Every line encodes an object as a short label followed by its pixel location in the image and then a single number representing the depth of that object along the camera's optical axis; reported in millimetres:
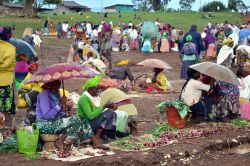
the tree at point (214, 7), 91250
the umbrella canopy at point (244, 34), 18031
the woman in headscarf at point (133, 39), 29578
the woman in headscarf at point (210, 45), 25156
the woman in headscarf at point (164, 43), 28172
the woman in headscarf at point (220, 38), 24984
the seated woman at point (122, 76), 13414
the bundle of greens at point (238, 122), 9336
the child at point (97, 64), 13120
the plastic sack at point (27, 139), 7109
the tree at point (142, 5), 98762
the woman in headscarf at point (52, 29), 42156
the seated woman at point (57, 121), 7332
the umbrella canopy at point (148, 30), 26125
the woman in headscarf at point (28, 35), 17202
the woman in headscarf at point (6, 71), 8648
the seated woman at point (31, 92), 8188
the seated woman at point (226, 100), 9266
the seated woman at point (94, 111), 7636
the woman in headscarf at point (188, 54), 15312
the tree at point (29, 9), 52000
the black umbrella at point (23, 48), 10234
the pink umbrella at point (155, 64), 12906
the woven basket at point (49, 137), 7367
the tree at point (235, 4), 92688
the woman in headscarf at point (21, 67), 10500
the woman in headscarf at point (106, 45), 17719
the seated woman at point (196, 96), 8961
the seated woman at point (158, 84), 13469
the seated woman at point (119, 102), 8500
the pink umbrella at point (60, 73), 7316
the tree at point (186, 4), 111844
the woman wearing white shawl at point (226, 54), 14234
